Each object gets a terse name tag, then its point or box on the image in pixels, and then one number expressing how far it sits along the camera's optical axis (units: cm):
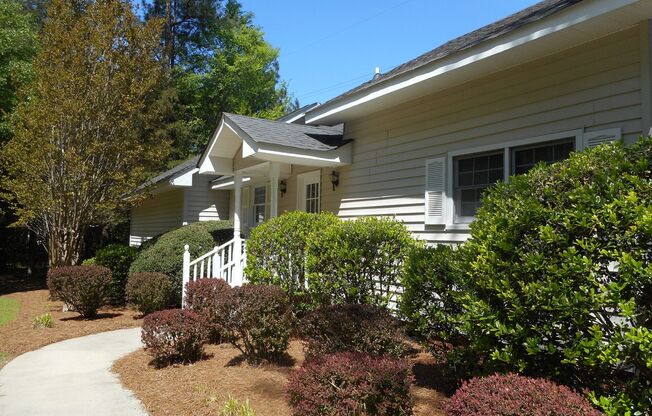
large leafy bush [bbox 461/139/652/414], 282
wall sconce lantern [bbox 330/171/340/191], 952
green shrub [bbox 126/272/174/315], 932
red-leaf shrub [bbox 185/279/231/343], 607
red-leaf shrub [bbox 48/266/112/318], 923
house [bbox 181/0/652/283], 493
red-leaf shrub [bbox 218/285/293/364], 542
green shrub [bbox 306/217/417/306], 602
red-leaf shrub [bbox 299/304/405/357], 435
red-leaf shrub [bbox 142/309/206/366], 580
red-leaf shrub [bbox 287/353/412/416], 340
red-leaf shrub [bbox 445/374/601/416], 258
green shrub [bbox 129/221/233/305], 1036
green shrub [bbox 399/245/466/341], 423
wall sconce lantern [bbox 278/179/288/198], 1188
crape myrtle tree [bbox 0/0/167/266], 1043
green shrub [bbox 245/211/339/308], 718
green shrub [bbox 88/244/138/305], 1235
